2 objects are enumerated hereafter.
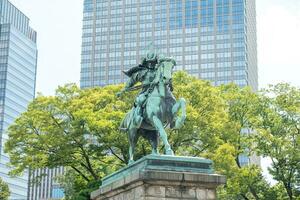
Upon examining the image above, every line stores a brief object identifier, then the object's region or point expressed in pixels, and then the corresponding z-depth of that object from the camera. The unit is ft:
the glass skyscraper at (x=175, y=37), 443.32
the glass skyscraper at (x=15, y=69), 460.55
